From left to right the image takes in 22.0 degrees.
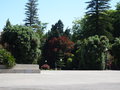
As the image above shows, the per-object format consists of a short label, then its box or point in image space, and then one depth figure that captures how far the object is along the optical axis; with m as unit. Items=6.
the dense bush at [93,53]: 36.75
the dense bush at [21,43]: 39.66
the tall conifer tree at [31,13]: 67.88
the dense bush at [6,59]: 24.34
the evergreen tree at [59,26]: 75.04
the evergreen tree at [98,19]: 51.66
